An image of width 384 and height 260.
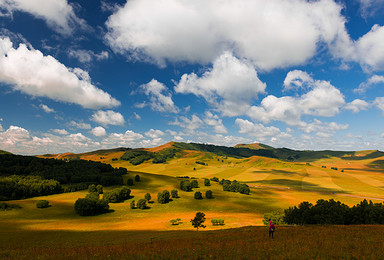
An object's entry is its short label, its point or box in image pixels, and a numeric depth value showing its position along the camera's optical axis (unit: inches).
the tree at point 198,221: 2224.4
